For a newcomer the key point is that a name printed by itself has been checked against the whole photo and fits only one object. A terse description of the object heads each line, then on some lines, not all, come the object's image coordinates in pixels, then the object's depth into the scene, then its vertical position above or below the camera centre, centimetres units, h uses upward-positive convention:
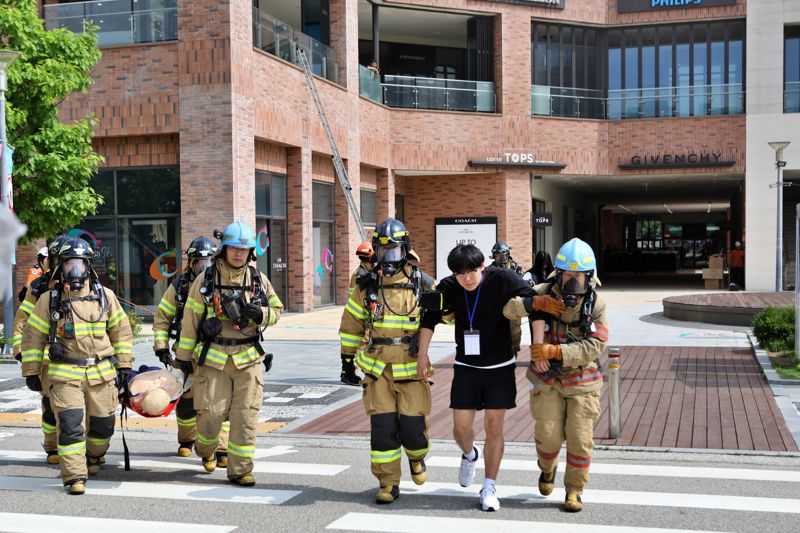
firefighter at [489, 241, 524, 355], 1139 -28
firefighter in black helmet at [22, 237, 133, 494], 657 -88
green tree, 1573 +194
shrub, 1350 -150
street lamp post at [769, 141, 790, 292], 2436 +15
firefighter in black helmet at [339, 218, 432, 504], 613 -82
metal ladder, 2302 +305
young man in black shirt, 591 -70
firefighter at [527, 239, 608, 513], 583 -91
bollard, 810 -152
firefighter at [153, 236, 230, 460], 754 -59
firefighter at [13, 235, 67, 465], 729 -76
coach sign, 2962 +6
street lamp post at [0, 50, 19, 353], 1369 +147
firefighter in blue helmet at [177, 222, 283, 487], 660 -82
